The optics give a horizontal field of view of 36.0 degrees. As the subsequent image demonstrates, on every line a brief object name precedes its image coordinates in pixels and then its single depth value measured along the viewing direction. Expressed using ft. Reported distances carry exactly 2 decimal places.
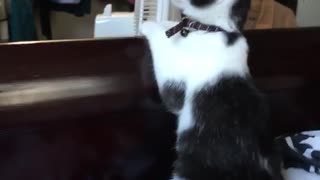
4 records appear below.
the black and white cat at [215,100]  3.19
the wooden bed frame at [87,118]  3.08
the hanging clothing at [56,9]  8.59
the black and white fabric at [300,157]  3.97
